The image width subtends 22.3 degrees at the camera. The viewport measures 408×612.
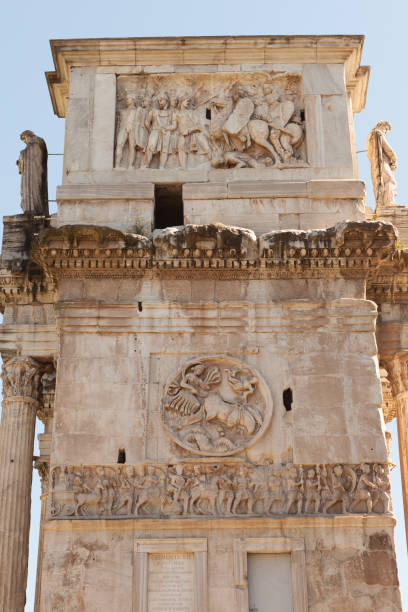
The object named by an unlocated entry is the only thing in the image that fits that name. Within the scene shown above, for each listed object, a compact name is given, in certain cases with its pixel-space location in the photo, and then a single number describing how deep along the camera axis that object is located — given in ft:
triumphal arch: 54.03
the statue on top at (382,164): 70.69
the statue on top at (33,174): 69.41
